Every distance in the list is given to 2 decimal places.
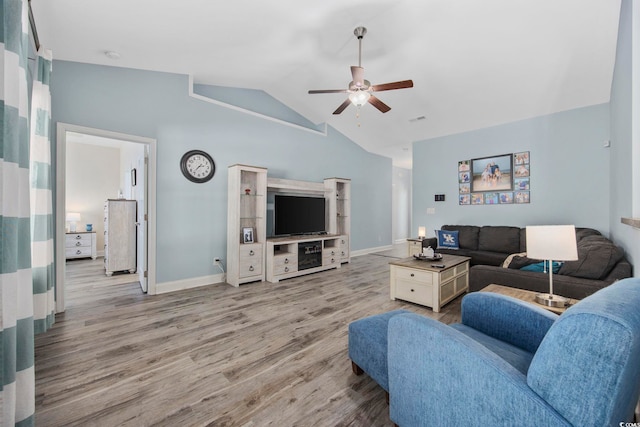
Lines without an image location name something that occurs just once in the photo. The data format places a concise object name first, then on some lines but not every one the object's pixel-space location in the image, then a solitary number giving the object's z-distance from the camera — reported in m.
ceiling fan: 2.77
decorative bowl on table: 3.33
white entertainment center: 4.02
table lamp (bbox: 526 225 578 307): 1.69
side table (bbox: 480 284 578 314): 1.73
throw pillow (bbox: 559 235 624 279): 2.16
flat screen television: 4.58
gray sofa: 2.14
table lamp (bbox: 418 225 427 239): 5.65
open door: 3.60
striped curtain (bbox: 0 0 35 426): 0.97
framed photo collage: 4.61
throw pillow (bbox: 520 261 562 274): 2.46
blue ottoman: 1.53
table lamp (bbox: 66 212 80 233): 5.91
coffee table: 2.90
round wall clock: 3.84
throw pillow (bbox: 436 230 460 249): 4.79
